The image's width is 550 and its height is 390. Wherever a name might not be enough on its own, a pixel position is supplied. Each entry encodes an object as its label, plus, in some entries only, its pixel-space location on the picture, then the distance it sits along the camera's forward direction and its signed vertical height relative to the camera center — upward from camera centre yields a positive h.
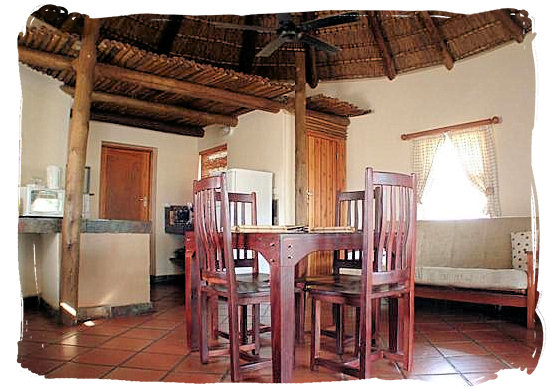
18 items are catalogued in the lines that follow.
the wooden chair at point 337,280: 2.28 -0.30
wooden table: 1.73 -0.23
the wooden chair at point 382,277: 1.80 -0.23
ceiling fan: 3.32 +1.51
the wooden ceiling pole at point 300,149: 4.77 +0.78
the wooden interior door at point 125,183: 5.59 +0.48
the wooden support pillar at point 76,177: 3.16 +0.31
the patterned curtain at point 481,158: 4.20 +0.61
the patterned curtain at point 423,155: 4.63 +0.70
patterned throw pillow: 3.52 -0.20
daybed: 3.14 -0.34
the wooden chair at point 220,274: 1.91 -0.24
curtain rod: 4.17 +0.94
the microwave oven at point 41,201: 3.10 +0.13
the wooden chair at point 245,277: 2.28 -0.31
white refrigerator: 4.85 +0.38
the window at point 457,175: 4.23 +0.47
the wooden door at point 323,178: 5.04 +0.51
